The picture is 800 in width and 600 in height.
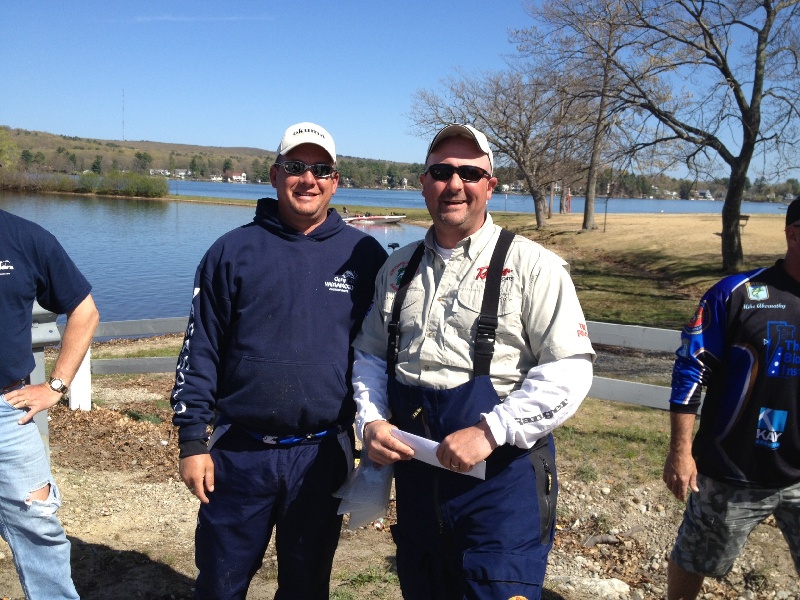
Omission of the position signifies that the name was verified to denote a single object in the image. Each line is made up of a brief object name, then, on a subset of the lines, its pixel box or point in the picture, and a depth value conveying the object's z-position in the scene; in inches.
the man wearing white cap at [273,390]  110.9
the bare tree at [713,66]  699.4
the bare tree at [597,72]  743.7
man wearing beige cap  93.4
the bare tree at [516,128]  1544.0
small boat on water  2191.2
